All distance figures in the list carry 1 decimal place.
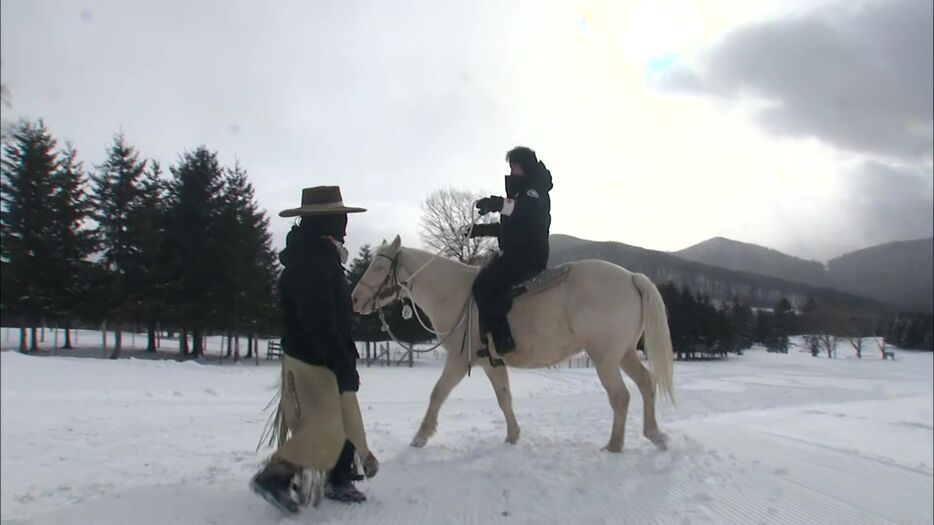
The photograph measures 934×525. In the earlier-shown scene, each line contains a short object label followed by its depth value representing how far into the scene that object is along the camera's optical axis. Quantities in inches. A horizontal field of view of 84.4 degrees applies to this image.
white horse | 186.1
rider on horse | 171.6
